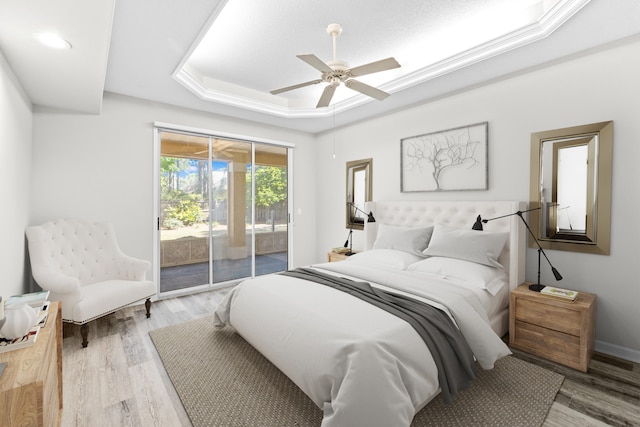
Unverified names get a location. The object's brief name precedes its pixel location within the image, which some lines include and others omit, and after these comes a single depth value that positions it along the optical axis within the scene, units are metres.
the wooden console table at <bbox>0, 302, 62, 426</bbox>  1.07
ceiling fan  2.15
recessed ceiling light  1.87
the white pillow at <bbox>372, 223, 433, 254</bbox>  3.35
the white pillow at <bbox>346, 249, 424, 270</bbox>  3.13
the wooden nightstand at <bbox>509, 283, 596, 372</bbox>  2.25
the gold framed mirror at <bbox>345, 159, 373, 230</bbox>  4.54
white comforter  1.45
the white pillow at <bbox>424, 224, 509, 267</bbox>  2.79
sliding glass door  4.07
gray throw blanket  1.73
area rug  1.78
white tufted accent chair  2.60
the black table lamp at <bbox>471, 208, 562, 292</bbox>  2.56
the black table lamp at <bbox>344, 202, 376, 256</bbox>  4.54
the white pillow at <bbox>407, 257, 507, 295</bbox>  2.55
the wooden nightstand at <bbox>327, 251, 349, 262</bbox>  4.39
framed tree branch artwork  3.29
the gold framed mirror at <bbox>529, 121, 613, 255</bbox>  2.50
